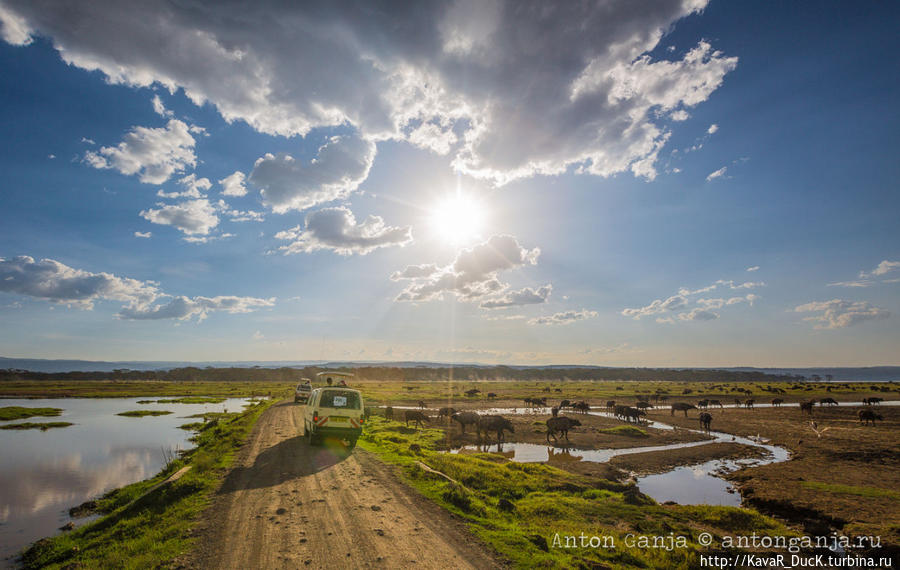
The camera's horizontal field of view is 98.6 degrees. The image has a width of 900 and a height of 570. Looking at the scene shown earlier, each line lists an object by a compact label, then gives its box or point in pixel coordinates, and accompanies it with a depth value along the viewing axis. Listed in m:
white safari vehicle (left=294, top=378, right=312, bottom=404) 46.50
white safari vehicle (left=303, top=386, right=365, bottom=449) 19.42
